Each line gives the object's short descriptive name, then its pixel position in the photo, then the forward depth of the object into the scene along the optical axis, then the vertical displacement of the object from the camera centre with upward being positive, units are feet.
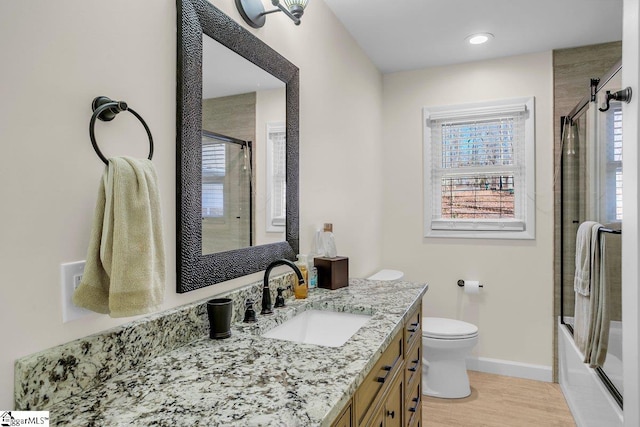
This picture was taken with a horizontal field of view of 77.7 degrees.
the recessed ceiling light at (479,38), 8.97 +4.02
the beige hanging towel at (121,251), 2.81 -0.26
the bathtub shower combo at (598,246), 6.33 -0.68
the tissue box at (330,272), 6.50 -0.97
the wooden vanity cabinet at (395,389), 3.50 -1.94
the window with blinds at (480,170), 10.14 +1.14
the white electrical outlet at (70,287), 2.90 -0.54
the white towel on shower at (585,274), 6.89 -1.13
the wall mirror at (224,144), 4.09 +0.84
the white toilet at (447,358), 8.70 -3.29
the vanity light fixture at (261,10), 5.10 +2.68
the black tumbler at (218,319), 4.00 -1.06
